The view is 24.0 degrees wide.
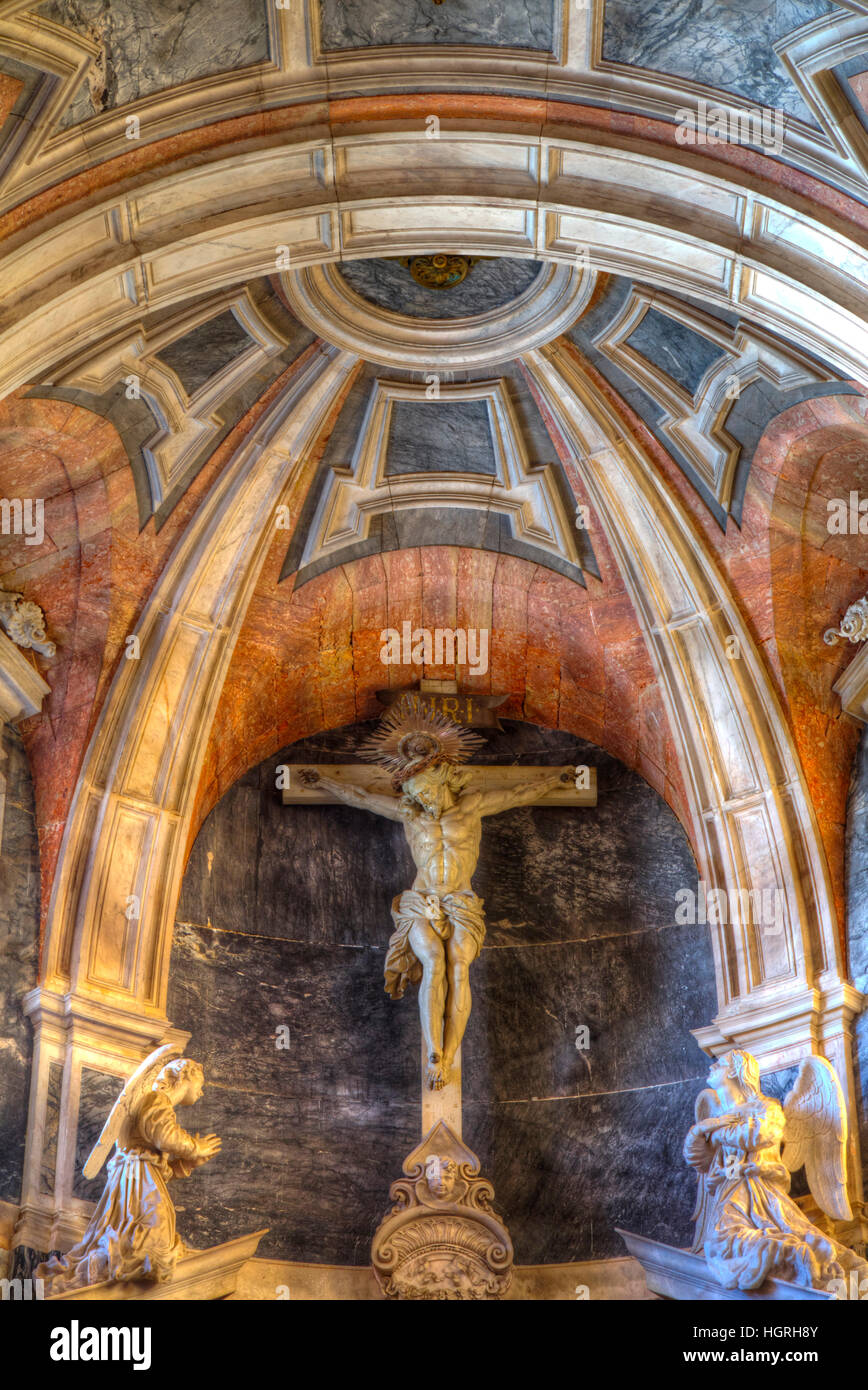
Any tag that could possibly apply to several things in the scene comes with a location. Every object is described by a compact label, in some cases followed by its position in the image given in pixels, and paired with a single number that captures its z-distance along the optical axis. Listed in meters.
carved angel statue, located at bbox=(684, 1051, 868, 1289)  11.31
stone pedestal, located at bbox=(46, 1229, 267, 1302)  11.27
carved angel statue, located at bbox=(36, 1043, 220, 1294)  11.35
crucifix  13.34
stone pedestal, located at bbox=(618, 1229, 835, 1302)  11.26
